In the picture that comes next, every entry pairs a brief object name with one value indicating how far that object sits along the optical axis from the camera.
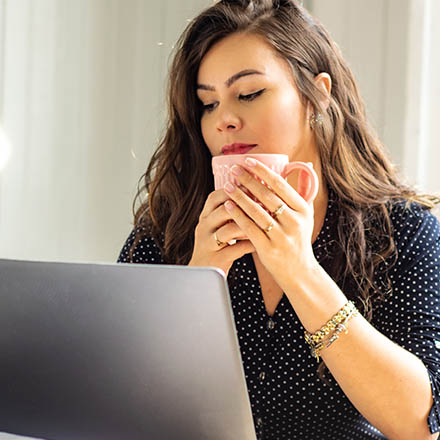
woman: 1.21
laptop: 1.00
